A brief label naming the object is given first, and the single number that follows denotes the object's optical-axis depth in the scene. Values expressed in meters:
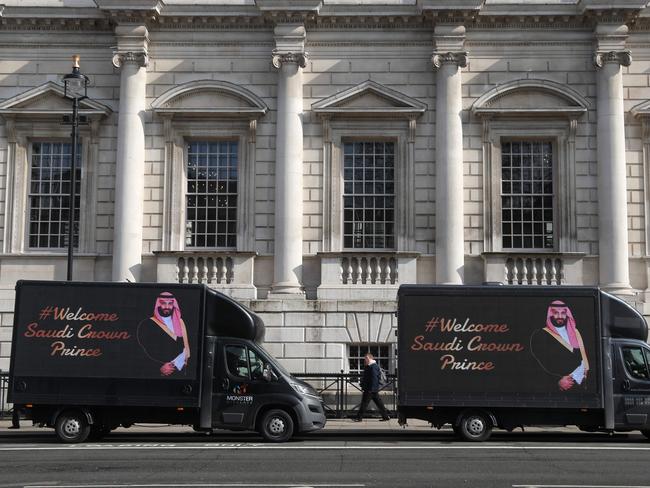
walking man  22.95
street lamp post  22.95
